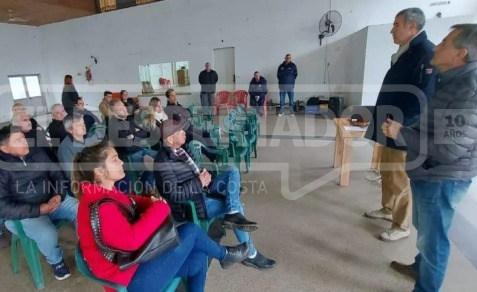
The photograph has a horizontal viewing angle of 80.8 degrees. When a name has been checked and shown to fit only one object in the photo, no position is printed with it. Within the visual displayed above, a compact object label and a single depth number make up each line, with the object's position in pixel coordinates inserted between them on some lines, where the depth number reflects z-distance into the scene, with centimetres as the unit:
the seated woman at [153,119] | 292
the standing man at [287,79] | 760
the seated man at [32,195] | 164
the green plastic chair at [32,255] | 172
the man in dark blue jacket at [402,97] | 171
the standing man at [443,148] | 119
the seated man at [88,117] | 362
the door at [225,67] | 866
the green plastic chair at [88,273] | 110
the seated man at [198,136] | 282
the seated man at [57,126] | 274
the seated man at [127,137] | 251
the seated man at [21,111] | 267
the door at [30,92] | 977
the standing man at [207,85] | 806
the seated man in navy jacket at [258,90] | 788
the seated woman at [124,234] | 108
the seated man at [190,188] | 172
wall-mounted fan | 736
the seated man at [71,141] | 211
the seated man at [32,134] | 222
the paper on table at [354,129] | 271
